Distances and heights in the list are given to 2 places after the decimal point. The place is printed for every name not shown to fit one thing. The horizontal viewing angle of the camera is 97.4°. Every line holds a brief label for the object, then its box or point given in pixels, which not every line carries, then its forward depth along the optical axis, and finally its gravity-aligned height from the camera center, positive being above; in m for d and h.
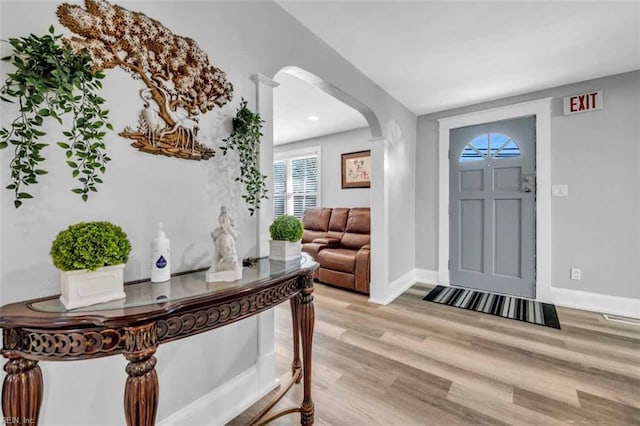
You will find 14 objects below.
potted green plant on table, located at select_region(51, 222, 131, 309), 0.79 -0.15
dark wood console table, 0.73 -0.34
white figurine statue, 1.12 -0.19
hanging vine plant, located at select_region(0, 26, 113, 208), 0.81 +0.34
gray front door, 3.12 +0.02
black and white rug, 2.69 -1.03
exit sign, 2.76 +1.05
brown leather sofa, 3.46 -0.50
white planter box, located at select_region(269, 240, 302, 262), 1.45 -0.21
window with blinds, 5.24 +0.51
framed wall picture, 4.49 +0.65
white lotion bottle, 1.08 -0.18
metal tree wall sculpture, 1.03 +0.61
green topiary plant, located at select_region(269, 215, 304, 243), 1.47 -0.10
